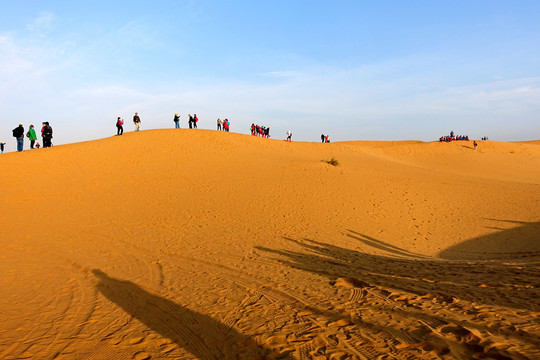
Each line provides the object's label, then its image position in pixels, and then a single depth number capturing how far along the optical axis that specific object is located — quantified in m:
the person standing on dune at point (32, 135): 20.20
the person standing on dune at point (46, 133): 20.71
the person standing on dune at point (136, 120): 24.02
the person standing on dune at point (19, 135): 19.95
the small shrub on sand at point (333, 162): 22.59
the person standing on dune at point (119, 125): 23.97
